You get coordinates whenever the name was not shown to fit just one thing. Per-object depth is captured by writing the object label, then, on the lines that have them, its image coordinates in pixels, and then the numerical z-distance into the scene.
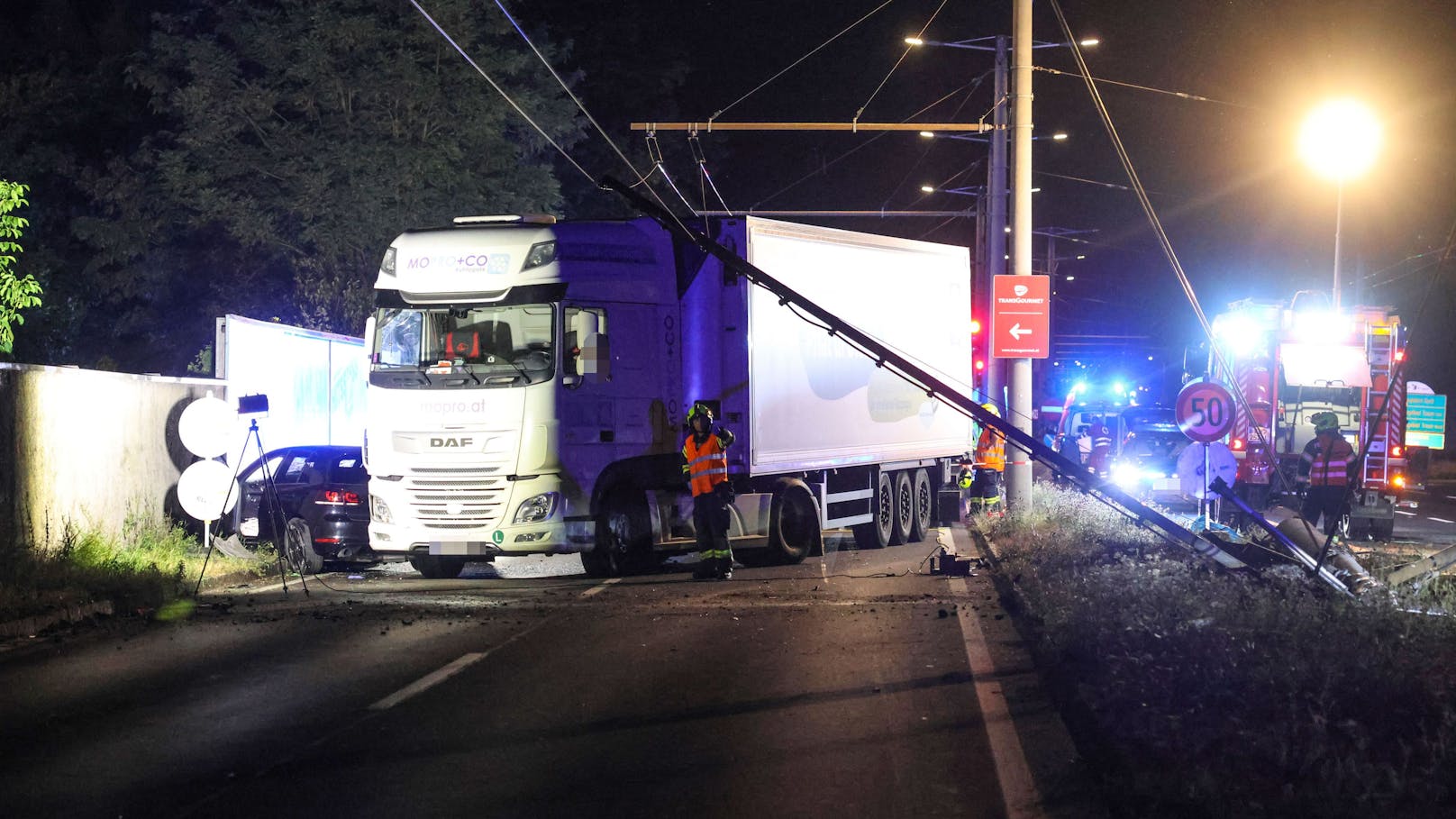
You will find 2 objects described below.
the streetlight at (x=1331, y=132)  23.28
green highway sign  26.78
